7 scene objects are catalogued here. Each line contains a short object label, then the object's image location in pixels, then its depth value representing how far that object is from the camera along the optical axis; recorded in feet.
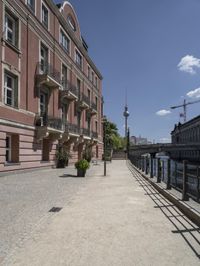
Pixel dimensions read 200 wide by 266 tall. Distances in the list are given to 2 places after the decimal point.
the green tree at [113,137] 163.84
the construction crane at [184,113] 293.18
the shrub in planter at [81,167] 38.76
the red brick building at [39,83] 40.84
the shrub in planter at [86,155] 71.42
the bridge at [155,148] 169.43
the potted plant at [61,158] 57.00
